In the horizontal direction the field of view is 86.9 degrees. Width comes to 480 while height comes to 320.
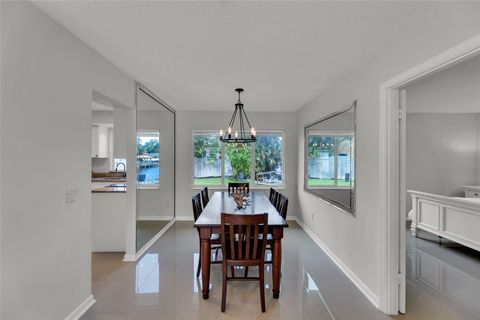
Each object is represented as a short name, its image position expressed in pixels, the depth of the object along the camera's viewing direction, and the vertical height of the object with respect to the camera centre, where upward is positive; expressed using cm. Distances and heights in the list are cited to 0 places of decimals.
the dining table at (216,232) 259 -80
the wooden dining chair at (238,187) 485 -50
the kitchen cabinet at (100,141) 579 +46
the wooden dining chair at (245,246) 239 -82
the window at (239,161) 605 +1
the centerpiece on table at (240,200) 338 -53
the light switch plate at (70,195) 218 -30
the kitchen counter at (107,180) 500 -38
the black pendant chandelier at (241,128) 578 +80
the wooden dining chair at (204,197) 411 -61
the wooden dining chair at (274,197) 386 -58
